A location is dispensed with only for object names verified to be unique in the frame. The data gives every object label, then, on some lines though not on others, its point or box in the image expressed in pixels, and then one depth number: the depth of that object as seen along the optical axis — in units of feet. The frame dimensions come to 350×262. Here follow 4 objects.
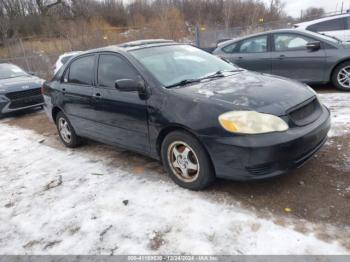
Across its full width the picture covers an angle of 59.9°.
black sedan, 9.37
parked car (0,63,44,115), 26.89
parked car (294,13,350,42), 31.04
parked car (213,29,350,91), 21.34
